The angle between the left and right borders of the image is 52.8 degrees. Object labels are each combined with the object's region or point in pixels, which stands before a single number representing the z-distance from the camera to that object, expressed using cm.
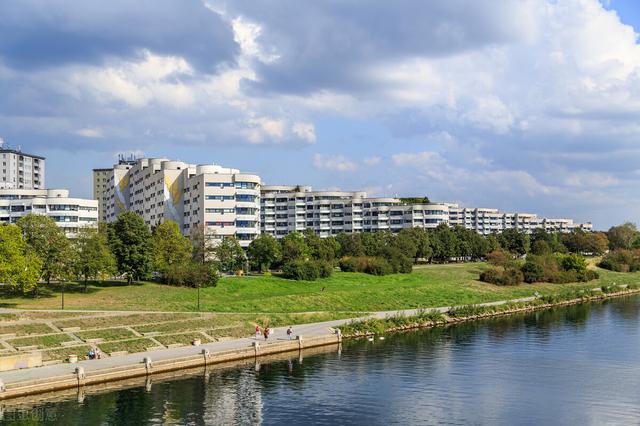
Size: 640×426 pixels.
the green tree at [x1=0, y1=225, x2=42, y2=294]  7144
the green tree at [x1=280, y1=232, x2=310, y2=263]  12362
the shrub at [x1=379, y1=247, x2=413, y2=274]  13238
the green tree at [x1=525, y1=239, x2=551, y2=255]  16818
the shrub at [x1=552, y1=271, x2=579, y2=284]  13530
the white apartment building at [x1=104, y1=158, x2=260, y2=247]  13262
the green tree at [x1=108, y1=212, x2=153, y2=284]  9350
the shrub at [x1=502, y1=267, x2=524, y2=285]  13000
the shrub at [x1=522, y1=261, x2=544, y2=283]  13325
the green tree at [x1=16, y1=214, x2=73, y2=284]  8156
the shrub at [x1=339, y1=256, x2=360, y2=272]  13038
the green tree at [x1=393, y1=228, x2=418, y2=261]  14438
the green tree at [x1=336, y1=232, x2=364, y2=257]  14200
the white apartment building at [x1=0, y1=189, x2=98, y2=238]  14525
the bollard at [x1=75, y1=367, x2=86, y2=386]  5175
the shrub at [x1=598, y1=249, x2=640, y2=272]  16488
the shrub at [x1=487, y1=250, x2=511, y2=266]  14380
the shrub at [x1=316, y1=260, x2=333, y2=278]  11632
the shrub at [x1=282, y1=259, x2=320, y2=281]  11300
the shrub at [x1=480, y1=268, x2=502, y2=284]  13062
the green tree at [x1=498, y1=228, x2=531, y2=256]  19312
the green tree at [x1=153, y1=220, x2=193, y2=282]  9969
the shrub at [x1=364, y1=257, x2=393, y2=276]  12850
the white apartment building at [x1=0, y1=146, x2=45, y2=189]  17540
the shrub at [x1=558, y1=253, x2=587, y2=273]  14325
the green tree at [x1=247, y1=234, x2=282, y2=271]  12044
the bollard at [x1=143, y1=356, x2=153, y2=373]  5588
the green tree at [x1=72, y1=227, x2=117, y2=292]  8431
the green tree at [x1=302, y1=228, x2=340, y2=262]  13250
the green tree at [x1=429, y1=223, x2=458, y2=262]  16586
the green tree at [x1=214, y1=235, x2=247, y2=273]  11354
